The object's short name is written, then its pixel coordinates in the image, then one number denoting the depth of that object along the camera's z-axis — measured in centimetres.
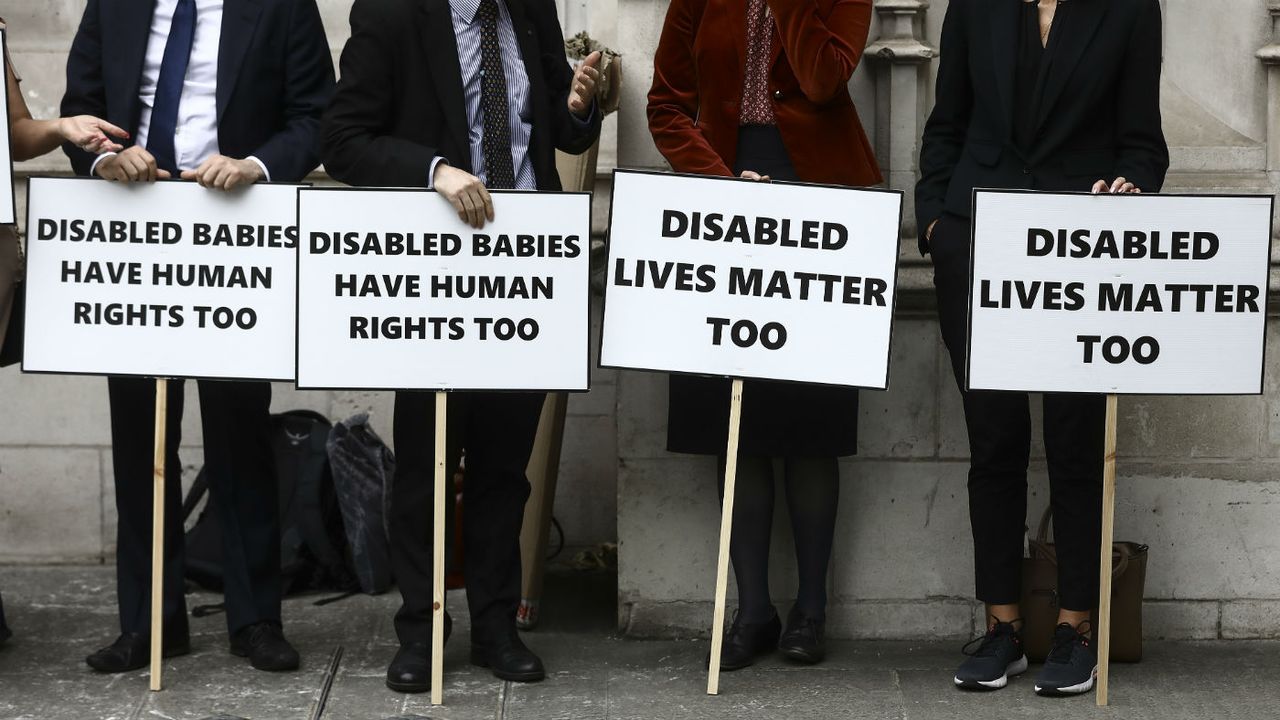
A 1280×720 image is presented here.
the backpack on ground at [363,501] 608
